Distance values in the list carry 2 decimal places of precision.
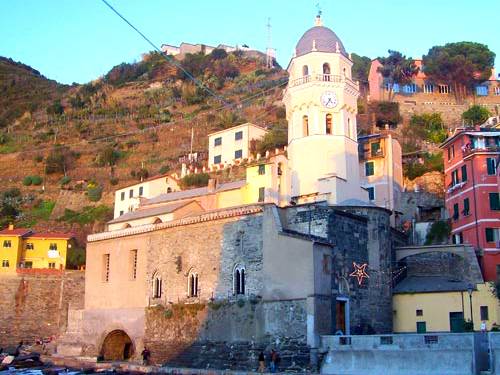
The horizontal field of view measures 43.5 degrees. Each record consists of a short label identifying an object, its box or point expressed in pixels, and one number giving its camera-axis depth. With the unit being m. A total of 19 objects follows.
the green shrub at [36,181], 69.38
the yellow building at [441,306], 30.86
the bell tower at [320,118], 35.81
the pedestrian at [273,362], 25.11
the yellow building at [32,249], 48.84
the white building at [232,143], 59.50
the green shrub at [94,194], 63.62
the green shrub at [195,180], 56.00
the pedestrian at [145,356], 30.84
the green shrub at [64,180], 68.18
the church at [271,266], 26.27
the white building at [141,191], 55.19
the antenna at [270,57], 103.48
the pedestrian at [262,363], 25.41
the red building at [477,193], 34.97
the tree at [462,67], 67.19
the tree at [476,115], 59.91
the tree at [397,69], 68.44
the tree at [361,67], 78.14
